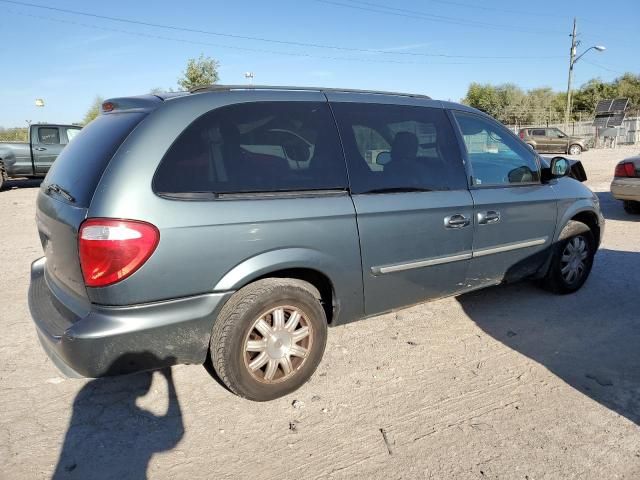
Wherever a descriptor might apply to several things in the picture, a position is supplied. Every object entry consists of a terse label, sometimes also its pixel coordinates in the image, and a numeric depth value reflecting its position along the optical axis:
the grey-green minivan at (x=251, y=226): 2.27
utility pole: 35.47
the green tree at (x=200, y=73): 29.21
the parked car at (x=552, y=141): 26.34
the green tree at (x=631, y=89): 55.43
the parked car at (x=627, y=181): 7.68
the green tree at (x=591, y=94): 56.12
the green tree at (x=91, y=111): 37.56
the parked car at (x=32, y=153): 12.62
